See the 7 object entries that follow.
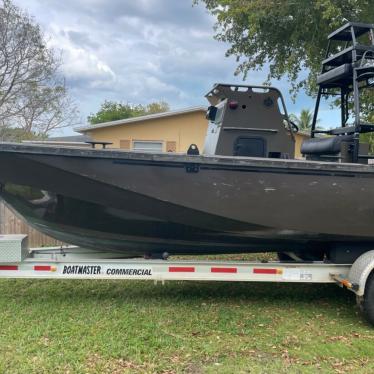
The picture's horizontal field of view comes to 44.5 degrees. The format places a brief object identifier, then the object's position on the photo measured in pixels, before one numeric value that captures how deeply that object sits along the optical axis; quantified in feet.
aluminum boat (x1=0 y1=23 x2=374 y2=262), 14.16
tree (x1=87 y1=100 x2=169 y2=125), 107.15
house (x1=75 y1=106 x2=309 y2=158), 51.90
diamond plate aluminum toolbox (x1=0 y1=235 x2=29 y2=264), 14.69
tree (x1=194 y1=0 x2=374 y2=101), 30.32
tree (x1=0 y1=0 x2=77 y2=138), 50.85
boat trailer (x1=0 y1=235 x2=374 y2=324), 14.69
